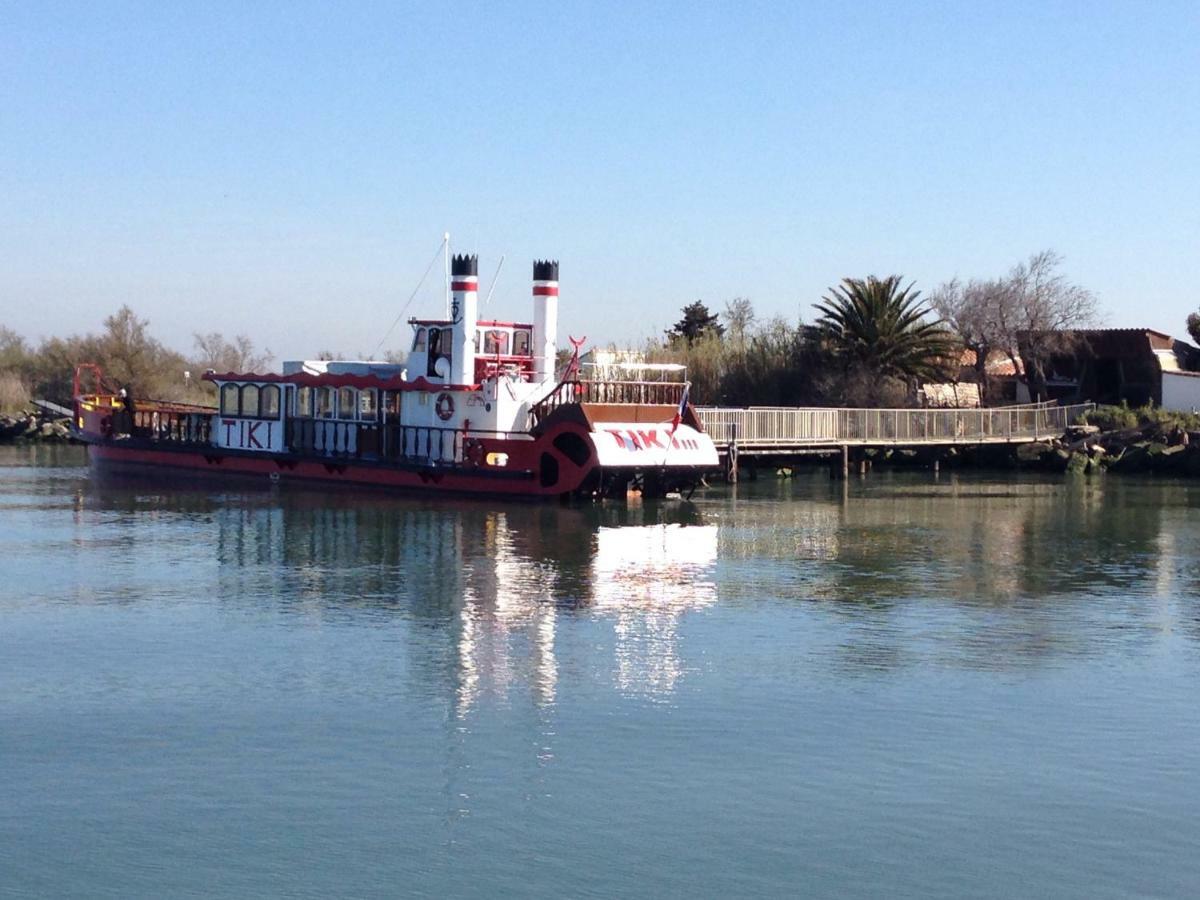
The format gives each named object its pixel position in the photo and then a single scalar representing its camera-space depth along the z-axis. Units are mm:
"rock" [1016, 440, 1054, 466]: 55062
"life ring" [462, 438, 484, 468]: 38781
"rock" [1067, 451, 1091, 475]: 53788
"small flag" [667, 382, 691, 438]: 38034
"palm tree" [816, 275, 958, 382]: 57406
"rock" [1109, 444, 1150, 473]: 53719
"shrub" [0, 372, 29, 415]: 78500
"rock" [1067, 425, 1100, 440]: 55909
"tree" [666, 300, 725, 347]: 84562
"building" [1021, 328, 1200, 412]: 58781
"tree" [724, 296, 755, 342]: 68681
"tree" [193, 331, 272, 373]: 93812
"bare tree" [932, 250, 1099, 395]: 61281
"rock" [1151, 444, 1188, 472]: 53000
